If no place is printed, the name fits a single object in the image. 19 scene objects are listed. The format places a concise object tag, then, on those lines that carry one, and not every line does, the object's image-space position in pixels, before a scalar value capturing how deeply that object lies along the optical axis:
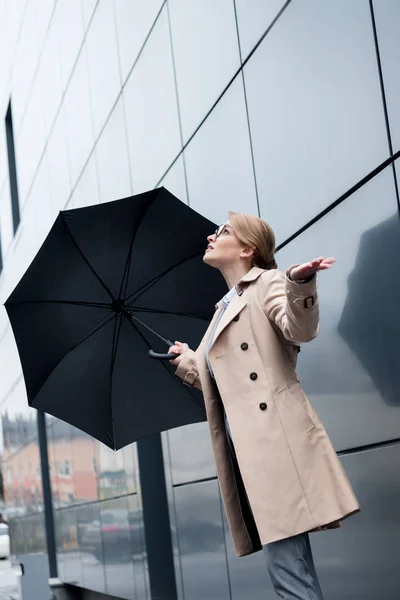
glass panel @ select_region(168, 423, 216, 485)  7.79
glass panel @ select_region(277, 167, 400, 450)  4.37
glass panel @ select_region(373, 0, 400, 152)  4.20
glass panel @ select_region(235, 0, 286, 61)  5.94
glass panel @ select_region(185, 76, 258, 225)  6.54
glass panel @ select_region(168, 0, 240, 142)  6.88
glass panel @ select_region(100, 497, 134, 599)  11.22
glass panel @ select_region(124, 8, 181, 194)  8.52
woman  3.40
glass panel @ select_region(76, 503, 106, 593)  12.95
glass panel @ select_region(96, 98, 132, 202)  10.30
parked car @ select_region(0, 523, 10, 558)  28.09
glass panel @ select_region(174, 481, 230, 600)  7.62
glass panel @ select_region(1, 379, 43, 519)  19.80
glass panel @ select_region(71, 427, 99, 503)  13.09
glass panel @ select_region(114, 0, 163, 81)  9.14
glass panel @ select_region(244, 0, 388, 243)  4.55
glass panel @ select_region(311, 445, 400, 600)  4.46
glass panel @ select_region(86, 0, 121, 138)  10.69
